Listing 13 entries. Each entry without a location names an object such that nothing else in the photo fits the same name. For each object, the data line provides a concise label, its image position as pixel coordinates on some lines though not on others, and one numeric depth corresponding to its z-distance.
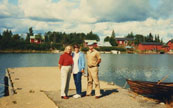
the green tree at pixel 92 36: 161.95
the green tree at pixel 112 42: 138.80
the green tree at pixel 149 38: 152.65
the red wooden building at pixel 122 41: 155.10
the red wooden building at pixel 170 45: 144.75
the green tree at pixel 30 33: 141.50
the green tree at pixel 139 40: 141.45
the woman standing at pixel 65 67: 8.37
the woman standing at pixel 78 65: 8.57
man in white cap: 8.67
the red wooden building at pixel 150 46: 136.75
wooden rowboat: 8.90
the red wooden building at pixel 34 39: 129.50
